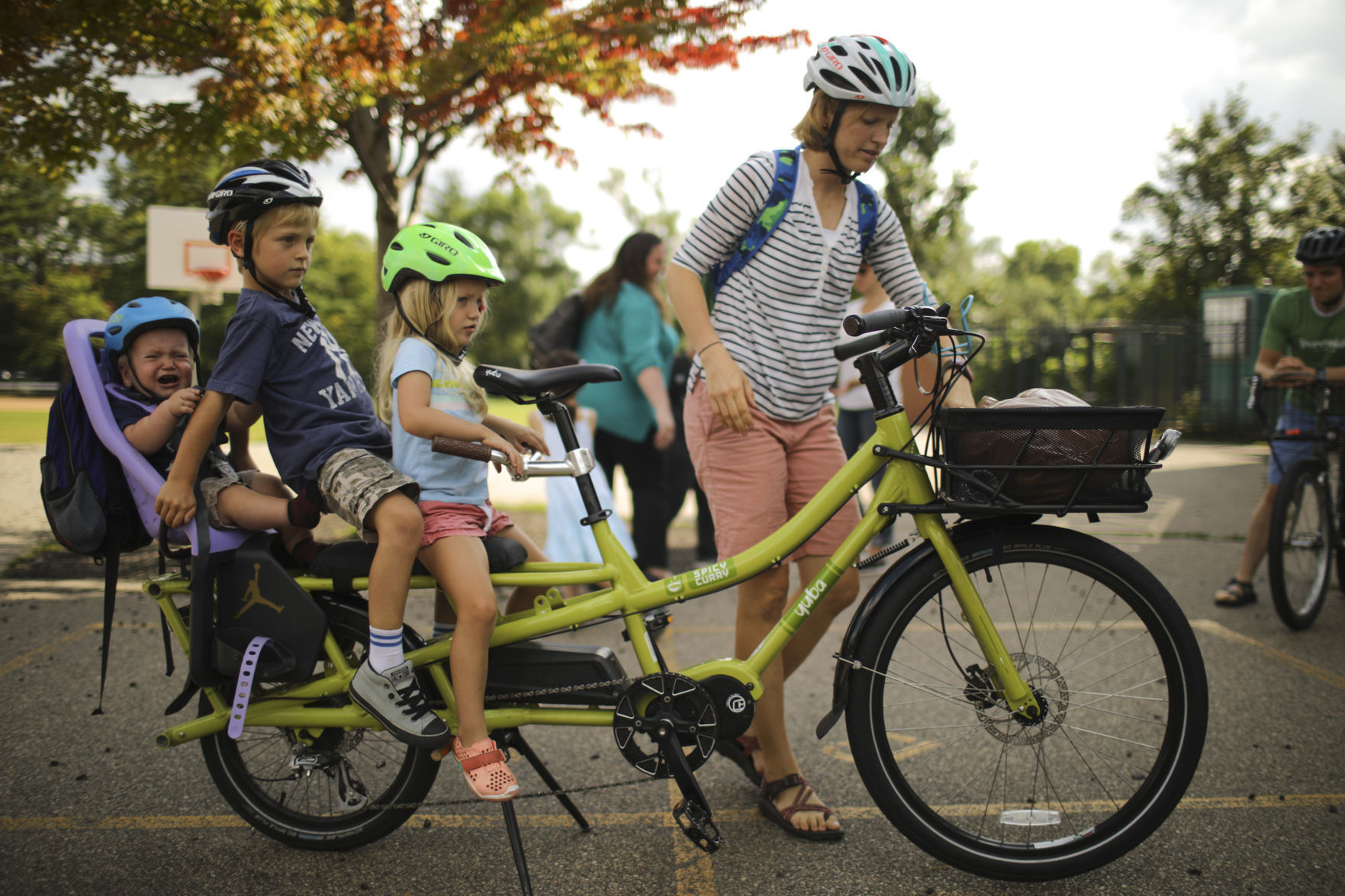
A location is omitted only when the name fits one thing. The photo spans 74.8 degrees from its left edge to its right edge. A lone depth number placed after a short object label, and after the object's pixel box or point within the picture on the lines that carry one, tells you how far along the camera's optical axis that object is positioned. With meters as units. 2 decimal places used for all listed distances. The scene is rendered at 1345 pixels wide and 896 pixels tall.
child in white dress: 5.23
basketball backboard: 6.15
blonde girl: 2.34
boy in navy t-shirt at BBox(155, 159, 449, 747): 2.32
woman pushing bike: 2.59
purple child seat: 2.36
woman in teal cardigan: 5.04
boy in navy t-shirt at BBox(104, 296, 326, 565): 2.40
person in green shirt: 4.68
